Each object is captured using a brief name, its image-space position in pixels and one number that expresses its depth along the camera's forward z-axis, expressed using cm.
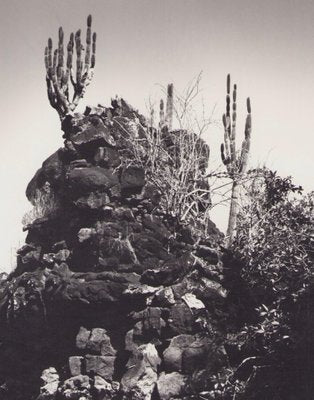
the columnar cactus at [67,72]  1427
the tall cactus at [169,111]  1616
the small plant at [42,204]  1287
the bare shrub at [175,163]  1152
